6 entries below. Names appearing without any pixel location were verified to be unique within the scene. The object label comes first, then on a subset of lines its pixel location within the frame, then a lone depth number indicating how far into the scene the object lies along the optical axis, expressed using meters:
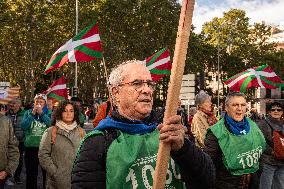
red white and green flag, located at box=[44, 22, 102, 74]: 8.18
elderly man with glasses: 2.13
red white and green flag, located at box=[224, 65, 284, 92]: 11.05
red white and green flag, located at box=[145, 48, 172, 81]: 10.90
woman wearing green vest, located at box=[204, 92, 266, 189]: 4.26
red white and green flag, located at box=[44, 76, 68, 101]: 10.22
